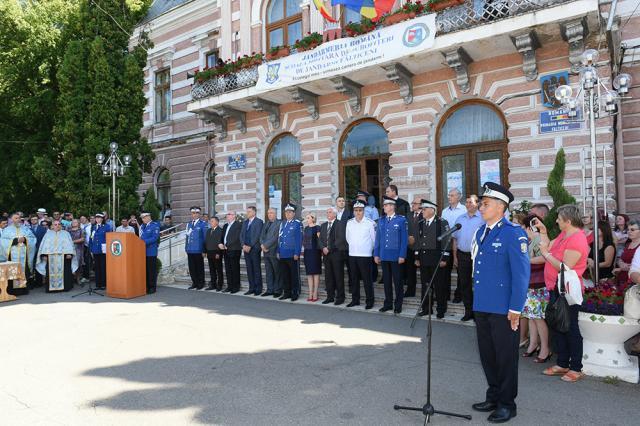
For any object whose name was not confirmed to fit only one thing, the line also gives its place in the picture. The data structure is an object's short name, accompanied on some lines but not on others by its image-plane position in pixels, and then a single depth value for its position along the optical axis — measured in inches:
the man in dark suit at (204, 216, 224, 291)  473.1
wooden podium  442.0
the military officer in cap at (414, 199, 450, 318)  322.7
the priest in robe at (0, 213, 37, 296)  494.9
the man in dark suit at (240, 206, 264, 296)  442.6
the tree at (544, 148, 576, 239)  288.8
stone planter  198.8
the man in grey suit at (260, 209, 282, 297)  423.2
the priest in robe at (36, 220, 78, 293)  502.9
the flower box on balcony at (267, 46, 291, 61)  537.3
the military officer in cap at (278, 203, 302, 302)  406.3
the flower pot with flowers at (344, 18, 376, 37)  467.5
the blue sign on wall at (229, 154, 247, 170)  645.9
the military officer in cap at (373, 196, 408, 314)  339.0
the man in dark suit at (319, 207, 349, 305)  378.9
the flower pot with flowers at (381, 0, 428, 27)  437.7
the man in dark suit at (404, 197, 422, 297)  351.8
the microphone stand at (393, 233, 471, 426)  151.8
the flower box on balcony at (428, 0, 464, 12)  418.0
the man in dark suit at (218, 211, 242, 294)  458.9
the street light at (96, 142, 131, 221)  544.7
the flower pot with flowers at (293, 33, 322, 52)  511.2
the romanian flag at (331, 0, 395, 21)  474.0
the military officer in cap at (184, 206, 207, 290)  486.6
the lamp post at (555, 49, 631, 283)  247.3
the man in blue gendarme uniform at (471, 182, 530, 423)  158.7
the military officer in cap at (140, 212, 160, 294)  481.4
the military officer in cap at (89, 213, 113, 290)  519.5
